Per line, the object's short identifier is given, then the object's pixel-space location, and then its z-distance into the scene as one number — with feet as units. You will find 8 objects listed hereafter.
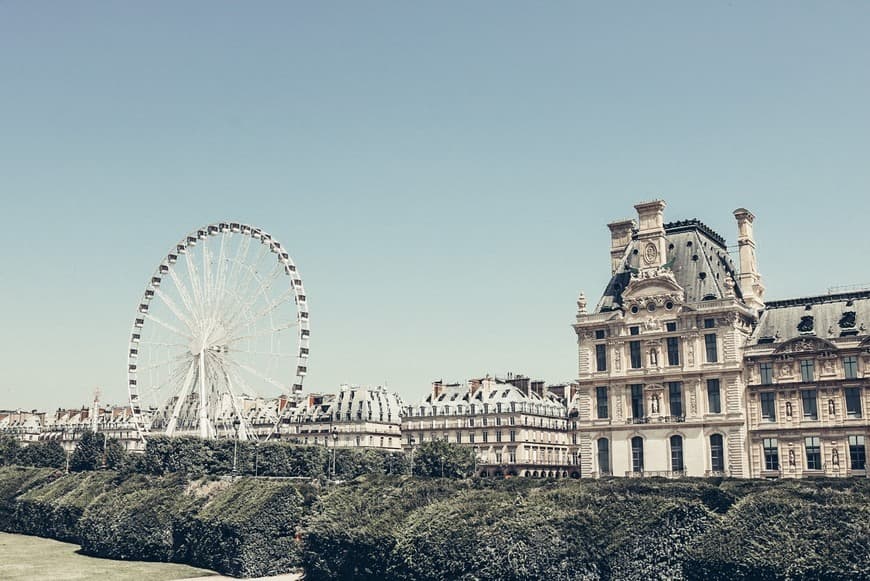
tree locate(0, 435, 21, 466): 385.70
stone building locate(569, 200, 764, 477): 259.60
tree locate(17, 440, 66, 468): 373.61
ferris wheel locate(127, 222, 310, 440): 278.26
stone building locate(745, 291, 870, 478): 241.35
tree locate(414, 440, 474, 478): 328.90
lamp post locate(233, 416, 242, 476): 273.46
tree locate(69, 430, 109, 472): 330.75
